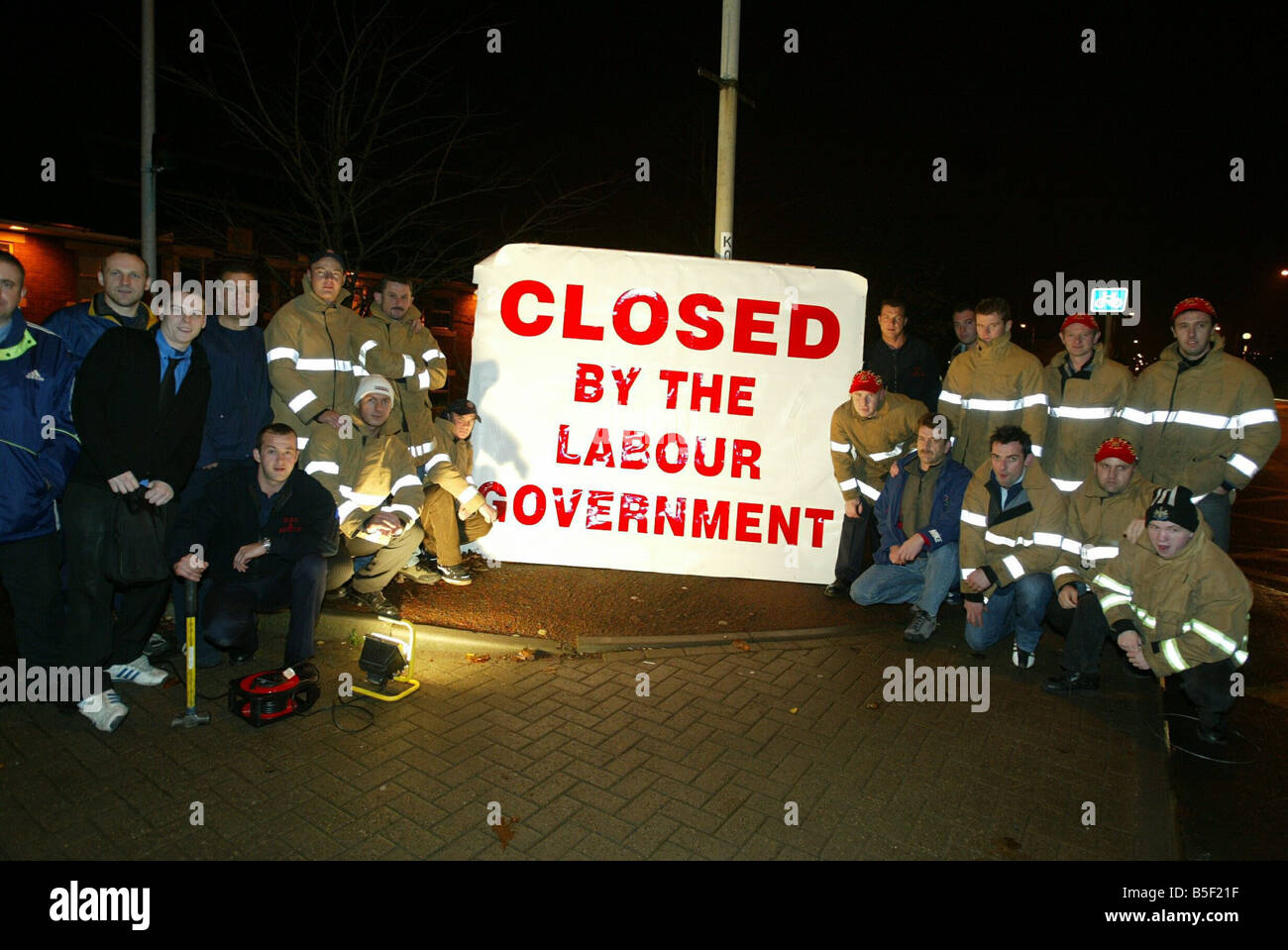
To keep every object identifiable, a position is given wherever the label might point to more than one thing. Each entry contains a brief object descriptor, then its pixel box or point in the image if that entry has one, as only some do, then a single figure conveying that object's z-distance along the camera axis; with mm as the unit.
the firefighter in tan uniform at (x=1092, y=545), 4430
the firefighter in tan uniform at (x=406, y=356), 5512
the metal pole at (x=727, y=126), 6875
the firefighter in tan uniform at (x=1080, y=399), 5199
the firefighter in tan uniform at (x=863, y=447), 5676
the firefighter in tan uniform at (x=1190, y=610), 3848
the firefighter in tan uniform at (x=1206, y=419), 4637
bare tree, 7527
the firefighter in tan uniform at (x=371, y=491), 4812
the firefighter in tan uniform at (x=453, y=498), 5648
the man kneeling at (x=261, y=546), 4117
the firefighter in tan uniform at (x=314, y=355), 4855
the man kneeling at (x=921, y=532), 5184
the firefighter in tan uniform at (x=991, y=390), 5344
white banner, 6133
